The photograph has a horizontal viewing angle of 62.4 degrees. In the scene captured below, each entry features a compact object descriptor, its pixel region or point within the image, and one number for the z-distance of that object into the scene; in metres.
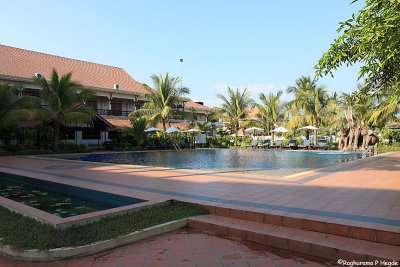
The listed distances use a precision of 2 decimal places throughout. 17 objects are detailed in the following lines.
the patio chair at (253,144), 30.57
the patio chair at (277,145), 28.82
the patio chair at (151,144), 27.87
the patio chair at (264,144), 29.97
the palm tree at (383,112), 21.06
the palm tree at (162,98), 29.80
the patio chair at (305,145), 27.23
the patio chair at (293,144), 27.77
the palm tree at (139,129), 26.58
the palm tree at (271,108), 36.59
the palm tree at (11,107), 19.16
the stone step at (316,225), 4.16
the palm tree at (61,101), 20.97
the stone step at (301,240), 3.84
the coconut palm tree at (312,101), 31.16
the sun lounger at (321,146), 26.38
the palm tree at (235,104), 33.81
